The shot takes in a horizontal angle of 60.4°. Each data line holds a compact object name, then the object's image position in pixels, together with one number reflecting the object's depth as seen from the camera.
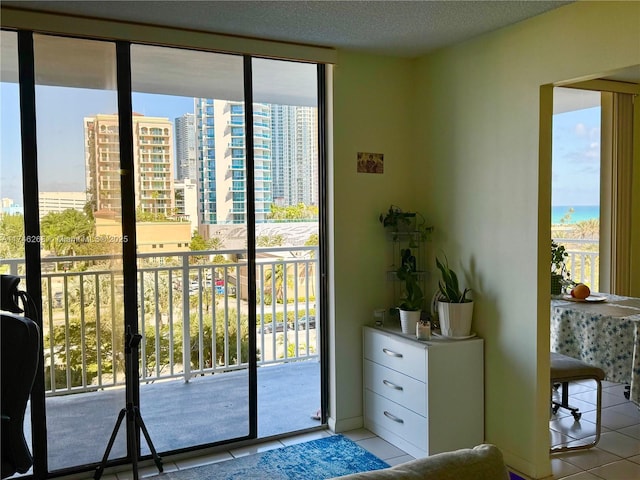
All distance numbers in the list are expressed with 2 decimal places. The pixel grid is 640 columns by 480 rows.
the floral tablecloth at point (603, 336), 3.32
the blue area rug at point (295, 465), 3.04
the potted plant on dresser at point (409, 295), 3.46
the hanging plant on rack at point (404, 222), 3.68
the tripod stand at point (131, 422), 2.93
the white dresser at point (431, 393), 3.15
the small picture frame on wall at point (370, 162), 3.68
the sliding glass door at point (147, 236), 2.99
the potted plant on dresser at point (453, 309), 3.31
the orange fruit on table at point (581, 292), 3.79
